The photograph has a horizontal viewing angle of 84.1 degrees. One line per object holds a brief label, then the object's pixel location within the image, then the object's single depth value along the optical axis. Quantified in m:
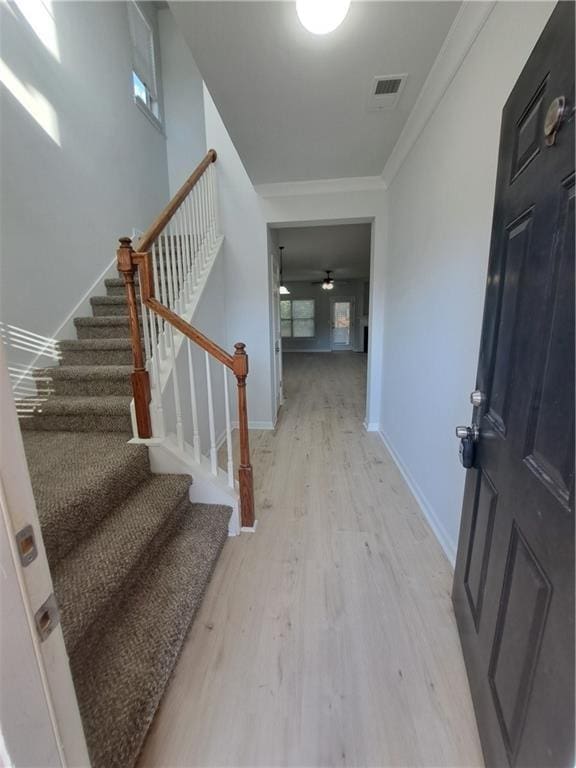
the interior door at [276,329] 3.83
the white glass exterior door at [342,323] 10.78
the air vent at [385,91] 1.82
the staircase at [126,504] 1.03
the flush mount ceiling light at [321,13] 1.25
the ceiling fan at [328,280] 8.54
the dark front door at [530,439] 0.62
